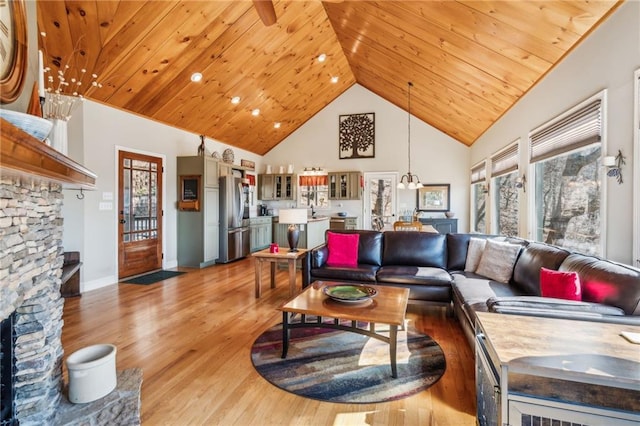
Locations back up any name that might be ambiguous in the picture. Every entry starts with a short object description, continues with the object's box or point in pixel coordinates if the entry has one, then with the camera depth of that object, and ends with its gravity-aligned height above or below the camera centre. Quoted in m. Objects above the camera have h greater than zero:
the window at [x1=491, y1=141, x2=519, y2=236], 4.68 +0.34
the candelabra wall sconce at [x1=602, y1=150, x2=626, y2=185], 2.32 +0.35
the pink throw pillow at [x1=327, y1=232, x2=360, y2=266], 4.09 -0.54
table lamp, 4.16 -0.13
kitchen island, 5.96 -0.49
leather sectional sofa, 1.78 -0.58
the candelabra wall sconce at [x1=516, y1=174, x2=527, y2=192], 4.17 +0.37
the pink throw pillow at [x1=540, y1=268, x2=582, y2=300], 2.08 -0.53
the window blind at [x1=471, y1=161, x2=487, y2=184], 6.31 +0.81
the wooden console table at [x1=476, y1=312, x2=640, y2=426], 1.04 -0.56
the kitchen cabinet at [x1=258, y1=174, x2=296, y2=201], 8.80 +0.64
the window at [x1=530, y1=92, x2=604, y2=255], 2.72 +0.33
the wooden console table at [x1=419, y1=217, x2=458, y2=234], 7.48 -0.35
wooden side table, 3.90 -0.64
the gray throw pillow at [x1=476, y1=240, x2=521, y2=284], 3.20 -0.55
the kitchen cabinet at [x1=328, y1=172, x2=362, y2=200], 8.26 +0.64
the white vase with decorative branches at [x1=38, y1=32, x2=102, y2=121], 1.95 +1.46
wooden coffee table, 2.17 -0.75
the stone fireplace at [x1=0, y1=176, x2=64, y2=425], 1.35 -0.40
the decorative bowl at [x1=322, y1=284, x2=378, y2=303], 2.42 -0.69
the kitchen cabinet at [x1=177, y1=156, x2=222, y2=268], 5.91 -0.27
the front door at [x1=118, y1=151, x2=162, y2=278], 4.91 -0.07
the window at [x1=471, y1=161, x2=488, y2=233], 6.47 +0.28
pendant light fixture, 5.87 +1.54
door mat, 4.82 -1.12
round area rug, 2.06 -1.19
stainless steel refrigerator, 6.46 -0.25
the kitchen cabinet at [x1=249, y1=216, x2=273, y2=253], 7.61 -0.59
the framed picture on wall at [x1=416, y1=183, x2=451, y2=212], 7.96 +0.30
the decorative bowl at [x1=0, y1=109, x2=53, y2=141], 1.31 +0.38
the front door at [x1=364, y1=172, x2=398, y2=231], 8.30 +0.34
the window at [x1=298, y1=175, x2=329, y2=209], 8.65 +0.52
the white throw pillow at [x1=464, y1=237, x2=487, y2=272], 3.67 -0.53
